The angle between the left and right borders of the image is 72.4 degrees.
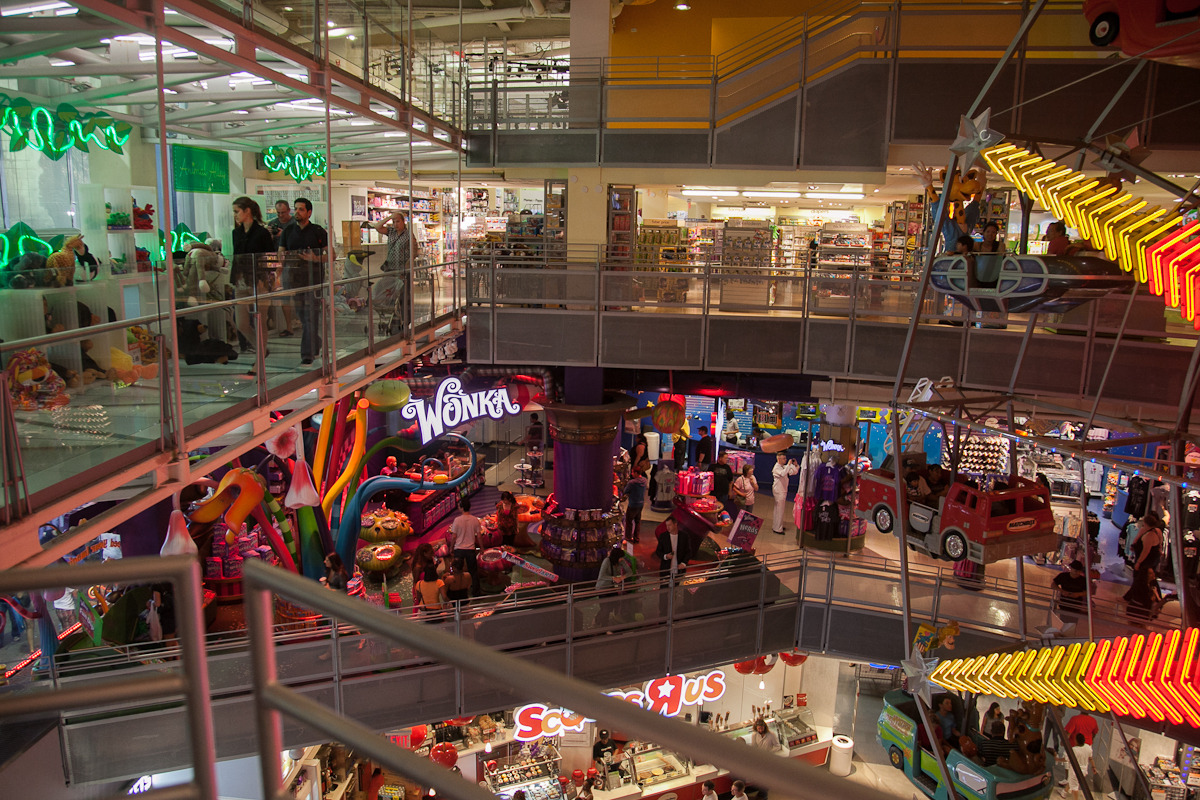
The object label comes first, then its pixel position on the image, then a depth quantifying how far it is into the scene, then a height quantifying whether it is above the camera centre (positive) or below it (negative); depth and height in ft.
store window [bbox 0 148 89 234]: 30.12 +2.25
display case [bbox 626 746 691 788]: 38.81 -23.93
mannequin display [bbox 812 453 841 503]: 44.21 -11.38
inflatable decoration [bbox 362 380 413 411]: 33.76 -5.62
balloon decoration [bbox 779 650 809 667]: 38.29 -18.12
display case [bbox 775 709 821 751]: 42.78 -24.11
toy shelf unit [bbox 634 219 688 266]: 42.29 +1.36
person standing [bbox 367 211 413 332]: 30.61 -0.17
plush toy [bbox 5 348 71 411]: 12.17 -2.05
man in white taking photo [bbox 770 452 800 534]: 48.29 -12.86
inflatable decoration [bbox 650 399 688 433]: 42.78 -7.86
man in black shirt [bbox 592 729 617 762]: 39.22 -23.00
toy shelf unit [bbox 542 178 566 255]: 44.78 +2.72
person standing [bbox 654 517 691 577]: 38.38 -13.42
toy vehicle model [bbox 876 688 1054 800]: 29.55 -18.55
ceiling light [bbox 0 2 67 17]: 16.02 +4.66
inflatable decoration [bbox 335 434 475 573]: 38.55 -12.34
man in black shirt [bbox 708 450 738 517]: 51.78 -13.45
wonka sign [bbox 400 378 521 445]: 39.88 -7.37
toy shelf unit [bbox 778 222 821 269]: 63.57 +2.55
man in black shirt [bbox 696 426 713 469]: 55.62 -12.59
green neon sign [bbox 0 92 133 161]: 23.34 +3.78
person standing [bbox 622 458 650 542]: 47.50 -13.92
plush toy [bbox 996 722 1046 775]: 29.89 -17.55
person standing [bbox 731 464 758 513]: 49.52 -13.30
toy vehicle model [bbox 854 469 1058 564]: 21.59 -6.71
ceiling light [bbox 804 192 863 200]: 50.54 +4.55
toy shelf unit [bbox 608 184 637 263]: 43.27 +2.46
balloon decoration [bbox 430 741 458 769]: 35.68 -21.47
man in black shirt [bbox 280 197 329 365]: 22.36 -0.33
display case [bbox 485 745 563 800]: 36.91 -23.36
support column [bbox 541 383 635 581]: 41.52 -11.06
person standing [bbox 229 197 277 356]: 24.47 +0.63
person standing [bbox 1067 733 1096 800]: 40.60 -24.64
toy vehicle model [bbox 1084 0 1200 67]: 19.11 +6.06
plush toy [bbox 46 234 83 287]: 15.03 -0.27
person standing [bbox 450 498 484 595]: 37.27 -12.58
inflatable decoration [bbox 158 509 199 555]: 17.10 -5.95
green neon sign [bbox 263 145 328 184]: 41.98 +4.93
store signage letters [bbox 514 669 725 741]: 35.58 -19.88
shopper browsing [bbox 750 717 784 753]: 41.55 -23.69
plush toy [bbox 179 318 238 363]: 17.17 -2.04
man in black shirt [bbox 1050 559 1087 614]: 31.89 -12.77
